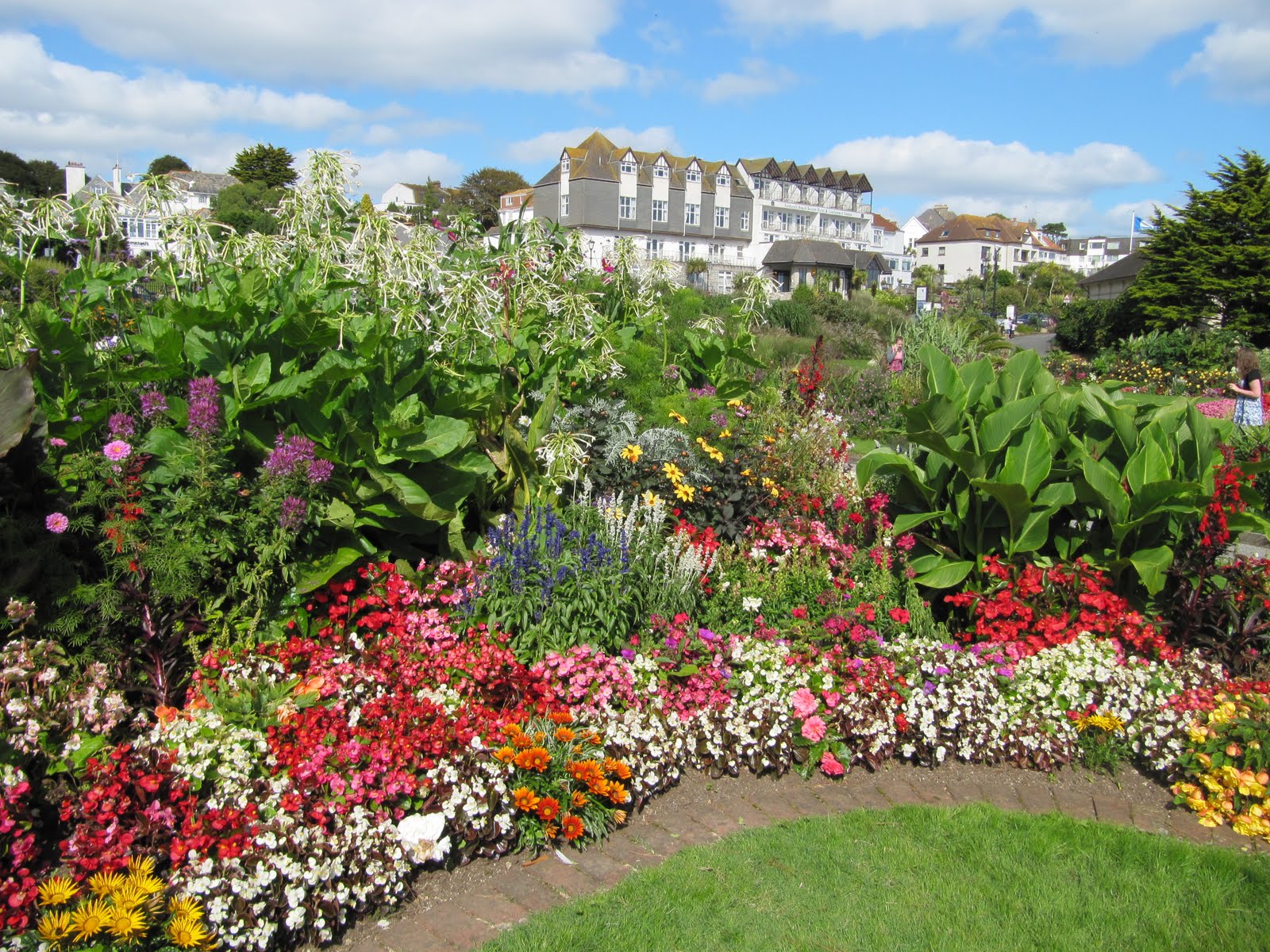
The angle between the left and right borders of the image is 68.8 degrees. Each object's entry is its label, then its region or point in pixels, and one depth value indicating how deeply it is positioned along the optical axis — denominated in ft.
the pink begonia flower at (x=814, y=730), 12.75
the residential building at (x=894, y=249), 282.73
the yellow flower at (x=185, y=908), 8.48
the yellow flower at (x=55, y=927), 7.95
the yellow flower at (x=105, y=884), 8.34
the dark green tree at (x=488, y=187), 235.99
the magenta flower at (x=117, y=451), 11.36
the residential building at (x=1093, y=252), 428.97
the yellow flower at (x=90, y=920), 8.00
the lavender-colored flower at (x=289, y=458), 11.84
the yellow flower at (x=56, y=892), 8.14
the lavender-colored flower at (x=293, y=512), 11.67
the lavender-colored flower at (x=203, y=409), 11.60
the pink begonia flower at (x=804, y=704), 12.89
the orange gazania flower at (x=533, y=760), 10.63
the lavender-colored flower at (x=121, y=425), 11.64
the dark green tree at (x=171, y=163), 202.90
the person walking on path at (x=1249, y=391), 39.14
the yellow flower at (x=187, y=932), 8.30
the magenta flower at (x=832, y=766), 12.69
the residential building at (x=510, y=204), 218.59
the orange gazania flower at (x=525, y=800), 10.45
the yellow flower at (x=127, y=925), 8.07
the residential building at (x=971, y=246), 339.98
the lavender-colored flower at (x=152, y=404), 12.09
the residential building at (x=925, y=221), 373.20
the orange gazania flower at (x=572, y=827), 10.68
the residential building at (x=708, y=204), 206.39
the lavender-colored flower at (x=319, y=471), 11.92
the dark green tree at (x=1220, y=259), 83.87
